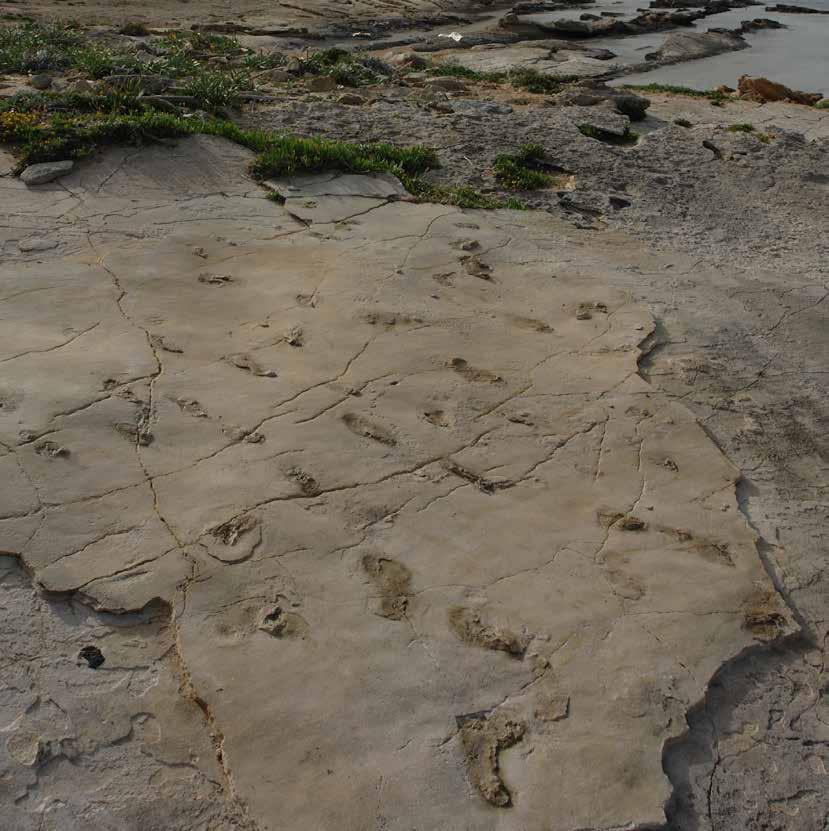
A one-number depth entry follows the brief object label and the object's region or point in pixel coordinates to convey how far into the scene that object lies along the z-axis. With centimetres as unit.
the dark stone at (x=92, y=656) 292
